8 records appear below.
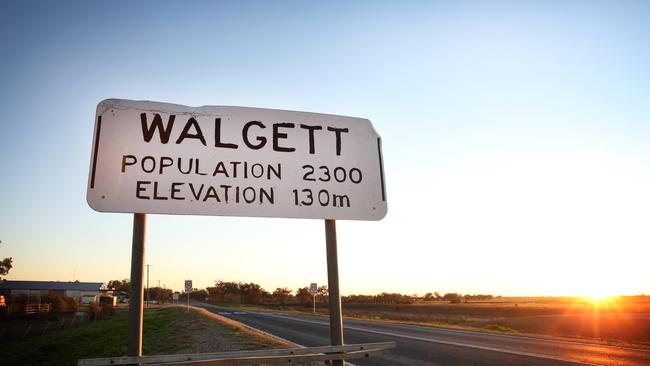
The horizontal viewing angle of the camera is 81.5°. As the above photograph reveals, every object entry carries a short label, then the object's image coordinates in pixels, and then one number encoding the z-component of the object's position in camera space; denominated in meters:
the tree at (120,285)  152.88
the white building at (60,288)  76.06
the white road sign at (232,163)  2.14
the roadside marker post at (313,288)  34.30
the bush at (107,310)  46.17
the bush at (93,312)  40.11
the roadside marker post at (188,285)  36.89
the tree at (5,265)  56.33
